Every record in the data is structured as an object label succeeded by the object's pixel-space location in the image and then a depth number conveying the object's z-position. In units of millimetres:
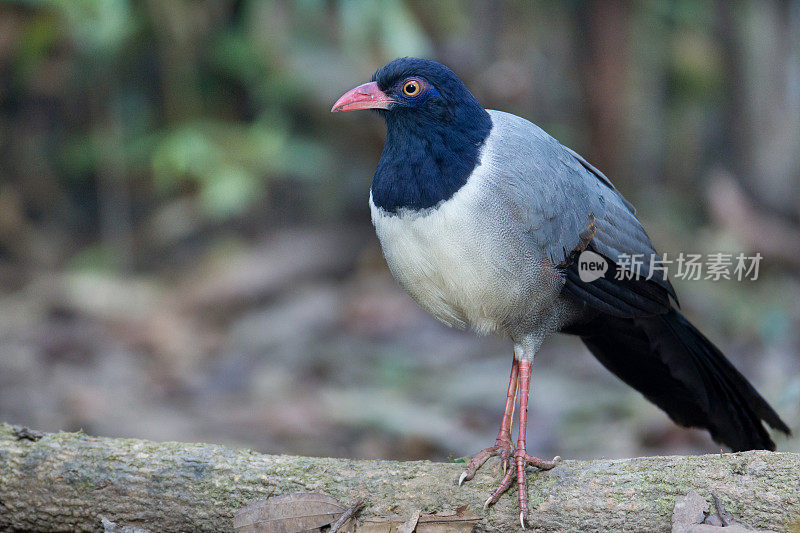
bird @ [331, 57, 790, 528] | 7133
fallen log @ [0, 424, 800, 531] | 6344
